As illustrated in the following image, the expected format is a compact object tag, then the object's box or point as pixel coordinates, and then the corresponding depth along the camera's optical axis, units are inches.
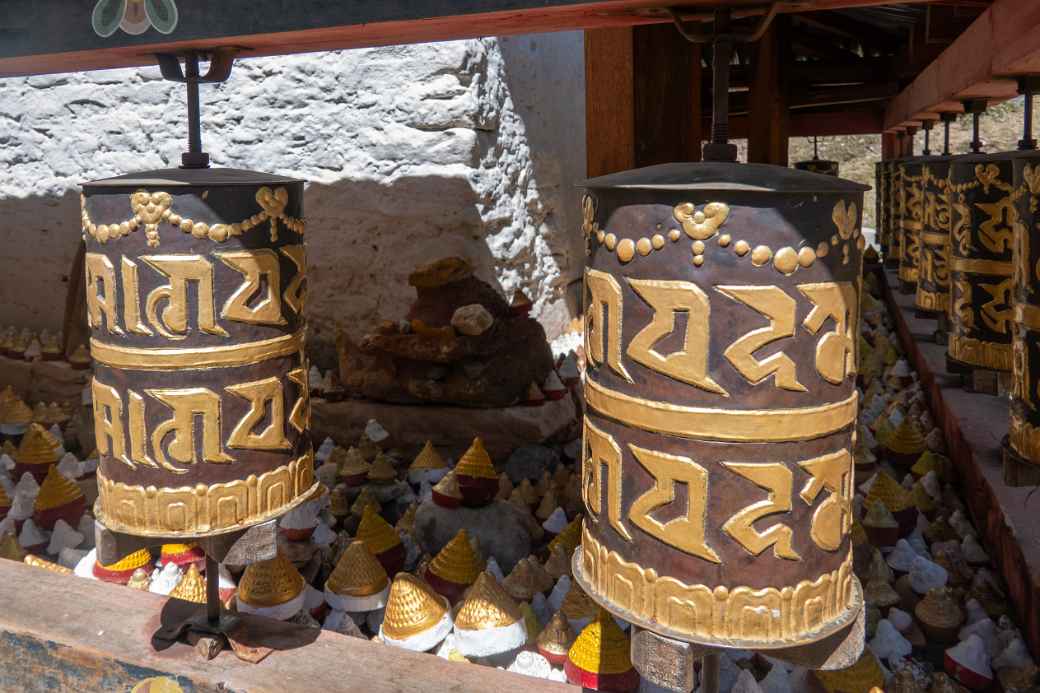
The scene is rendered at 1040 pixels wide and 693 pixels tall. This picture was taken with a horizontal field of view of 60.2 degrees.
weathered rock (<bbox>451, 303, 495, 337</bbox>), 151.9
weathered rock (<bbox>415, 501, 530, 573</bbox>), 121.1
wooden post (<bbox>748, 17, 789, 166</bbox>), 222.8
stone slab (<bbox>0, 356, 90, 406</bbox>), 187.3
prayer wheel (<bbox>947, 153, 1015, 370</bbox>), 113.9
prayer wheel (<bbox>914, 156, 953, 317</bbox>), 175.3
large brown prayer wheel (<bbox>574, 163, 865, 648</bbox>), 52.2
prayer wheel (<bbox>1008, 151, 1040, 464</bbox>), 78.0
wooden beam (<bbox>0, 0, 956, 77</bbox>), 61.7
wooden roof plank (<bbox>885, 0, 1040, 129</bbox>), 82.3
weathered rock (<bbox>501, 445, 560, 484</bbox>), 145.3
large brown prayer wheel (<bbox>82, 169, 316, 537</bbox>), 68.8
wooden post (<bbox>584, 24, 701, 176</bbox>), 97.0
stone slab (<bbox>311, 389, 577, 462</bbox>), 152.6
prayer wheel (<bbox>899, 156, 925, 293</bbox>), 219.1
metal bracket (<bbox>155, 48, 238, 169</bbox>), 75.5
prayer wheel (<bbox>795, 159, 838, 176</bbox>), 426.6
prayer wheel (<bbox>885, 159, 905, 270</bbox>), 280.8
